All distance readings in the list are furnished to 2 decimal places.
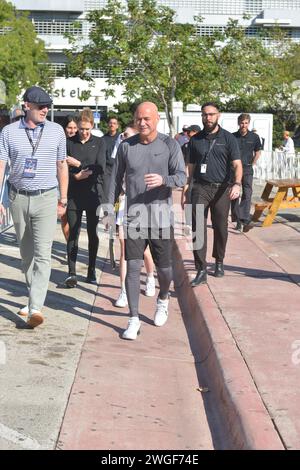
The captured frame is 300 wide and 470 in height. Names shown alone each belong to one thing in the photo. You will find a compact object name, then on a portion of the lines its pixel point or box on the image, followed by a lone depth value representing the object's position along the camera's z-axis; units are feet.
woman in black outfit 32.55
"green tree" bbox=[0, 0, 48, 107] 141.79
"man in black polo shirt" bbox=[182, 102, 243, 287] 31.37
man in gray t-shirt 24.89
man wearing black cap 24.84
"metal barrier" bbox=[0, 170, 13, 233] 40.92
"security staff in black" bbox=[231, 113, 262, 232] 47.44
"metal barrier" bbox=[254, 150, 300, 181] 81.35
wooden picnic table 51.60
